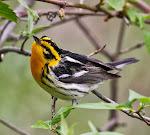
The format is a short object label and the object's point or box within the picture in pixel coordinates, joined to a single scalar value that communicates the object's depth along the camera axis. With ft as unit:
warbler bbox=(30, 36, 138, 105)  22.47
